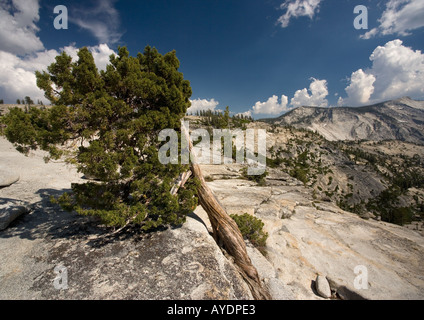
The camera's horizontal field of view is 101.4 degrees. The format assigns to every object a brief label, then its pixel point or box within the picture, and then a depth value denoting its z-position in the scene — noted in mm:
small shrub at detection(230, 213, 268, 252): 11883
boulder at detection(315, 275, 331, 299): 9148
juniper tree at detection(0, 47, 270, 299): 7000
